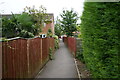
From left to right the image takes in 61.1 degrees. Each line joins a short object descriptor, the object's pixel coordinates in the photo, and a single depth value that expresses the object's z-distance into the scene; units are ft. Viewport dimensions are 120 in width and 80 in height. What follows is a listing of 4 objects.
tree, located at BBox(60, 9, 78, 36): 64.65
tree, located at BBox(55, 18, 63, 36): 117.99
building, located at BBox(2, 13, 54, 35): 83.06
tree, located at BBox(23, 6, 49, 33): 41.33
